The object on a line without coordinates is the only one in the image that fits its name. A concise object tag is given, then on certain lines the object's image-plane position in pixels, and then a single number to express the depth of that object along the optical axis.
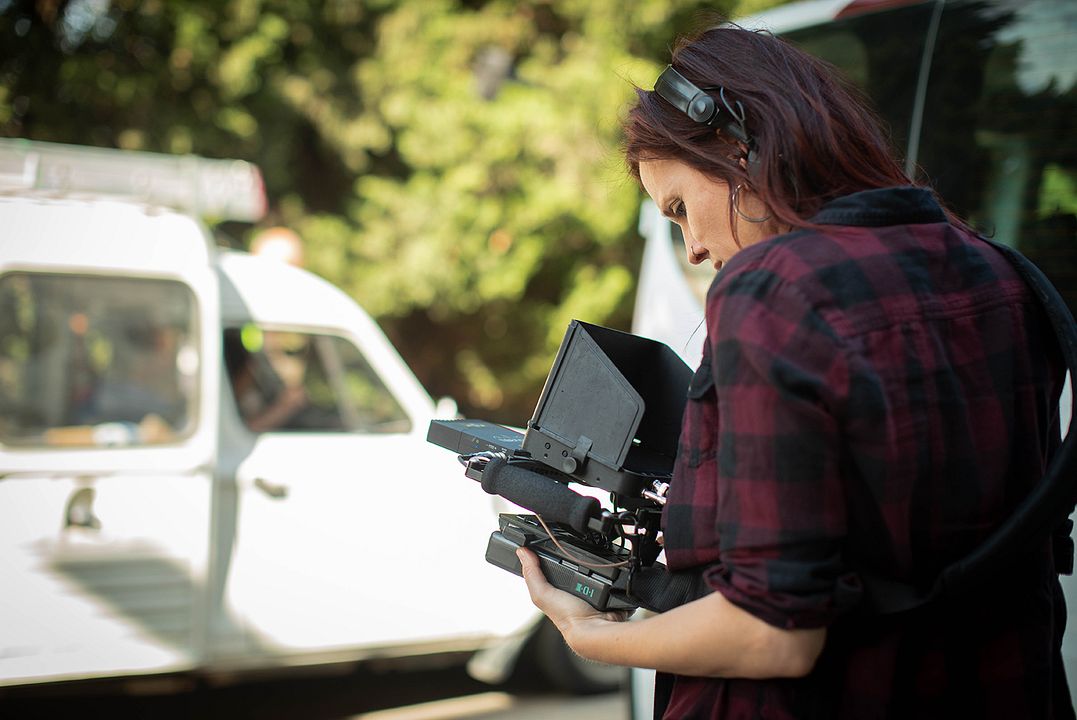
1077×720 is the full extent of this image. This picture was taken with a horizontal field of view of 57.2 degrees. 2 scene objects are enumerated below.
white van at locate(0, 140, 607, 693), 3.59
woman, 1.07
